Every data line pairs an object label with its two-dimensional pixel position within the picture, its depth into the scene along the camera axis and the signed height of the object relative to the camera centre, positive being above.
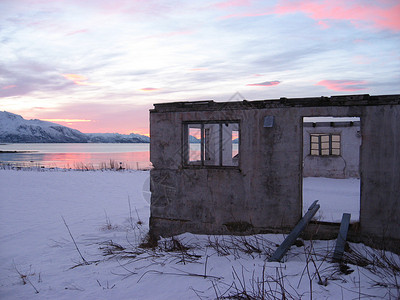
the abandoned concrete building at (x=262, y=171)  5.36 -0.52
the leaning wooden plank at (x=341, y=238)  4.40 -1.51
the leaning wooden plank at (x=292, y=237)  4.52 -1.52
